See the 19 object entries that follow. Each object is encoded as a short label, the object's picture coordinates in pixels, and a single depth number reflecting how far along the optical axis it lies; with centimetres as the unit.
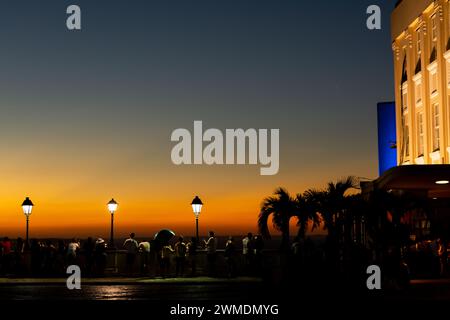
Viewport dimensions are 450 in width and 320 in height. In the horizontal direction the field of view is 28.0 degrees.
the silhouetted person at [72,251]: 3844
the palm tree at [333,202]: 3412
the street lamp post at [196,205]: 3922
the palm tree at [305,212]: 3534
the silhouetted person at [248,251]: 3822
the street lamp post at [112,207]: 4031
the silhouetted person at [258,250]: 3784
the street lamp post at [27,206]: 4078
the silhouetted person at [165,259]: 3694
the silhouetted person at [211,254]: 3766
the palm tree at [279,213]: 3688
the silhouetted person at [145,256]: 3866
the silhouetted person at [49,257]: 4006
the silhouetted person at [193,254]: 3803
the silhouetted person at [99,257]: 3862
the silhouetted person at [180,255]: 3685
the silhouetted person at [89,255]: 3881
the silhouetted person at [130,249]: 3822
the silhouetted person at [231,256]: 3692
